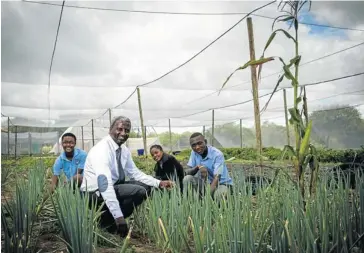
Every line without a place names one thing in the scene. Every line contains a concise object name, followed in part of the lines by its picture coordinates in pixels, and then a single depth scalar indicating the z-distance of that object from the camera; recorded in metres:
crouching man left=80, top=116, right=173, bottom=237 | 1.84
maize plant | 1.50
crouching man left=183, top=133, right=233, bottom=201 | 2.55
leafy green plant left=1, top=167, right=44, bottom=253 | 1.25
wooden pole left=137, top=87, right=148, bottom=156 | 6.22
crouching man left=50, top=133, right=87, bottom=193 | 2.57
